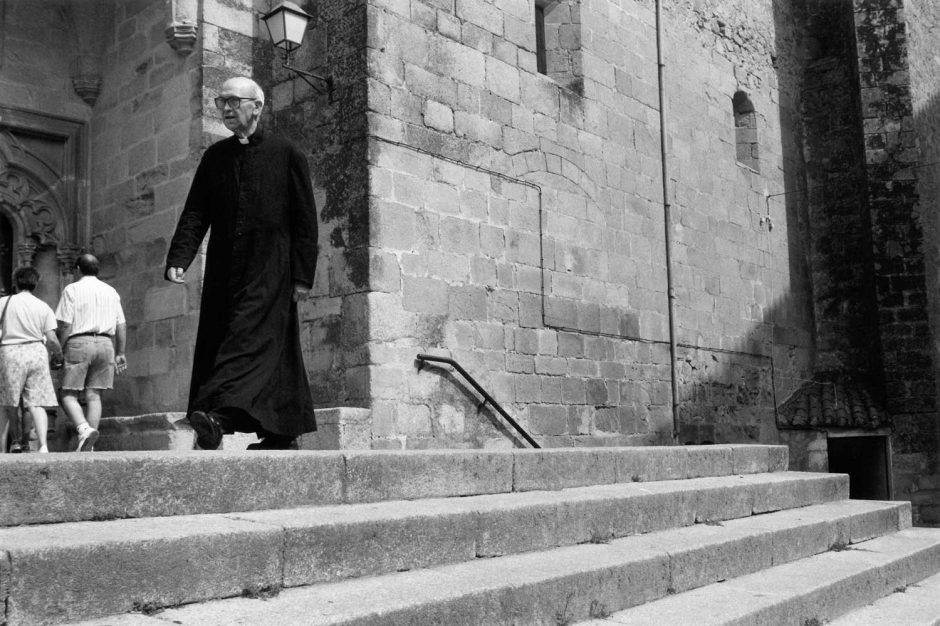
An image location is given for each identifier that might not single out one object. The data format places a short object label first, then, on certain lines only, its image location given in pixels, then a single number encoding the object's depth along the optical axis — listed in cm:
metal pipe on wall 1091
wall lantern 750
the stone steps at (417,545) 286
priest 456
